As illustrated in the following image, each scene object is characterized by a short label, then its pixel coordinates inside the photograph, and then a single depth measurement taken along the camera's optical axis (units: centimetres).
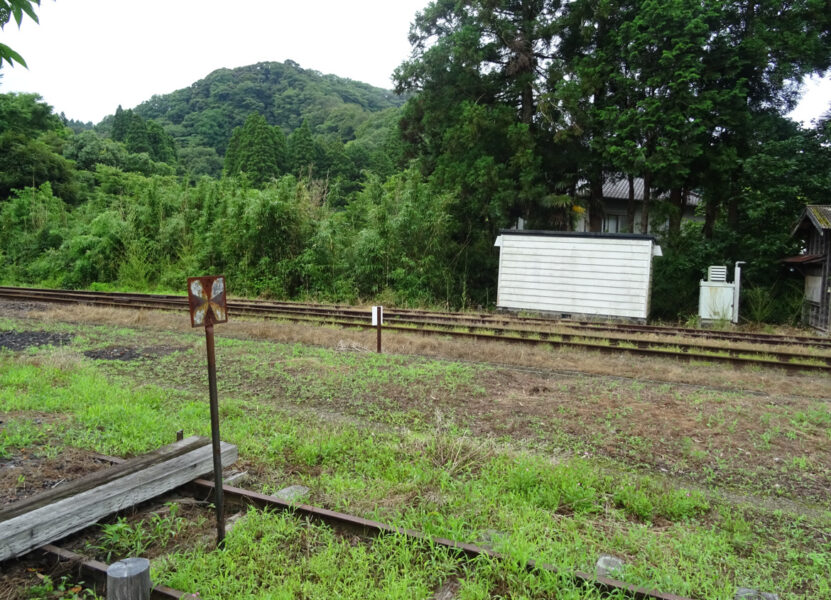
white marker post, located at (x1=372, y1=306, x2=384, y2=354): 872
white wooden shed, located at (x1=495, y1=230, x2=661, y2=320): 1324
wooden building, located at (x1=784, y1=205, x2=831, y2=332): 1215
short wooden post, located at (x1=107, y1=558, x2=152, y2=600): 221
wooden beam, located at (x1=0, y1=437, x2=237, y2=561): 279
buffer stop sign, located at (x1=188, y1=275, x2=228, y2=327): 301
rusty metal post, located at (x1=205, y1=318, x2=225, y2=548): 298
